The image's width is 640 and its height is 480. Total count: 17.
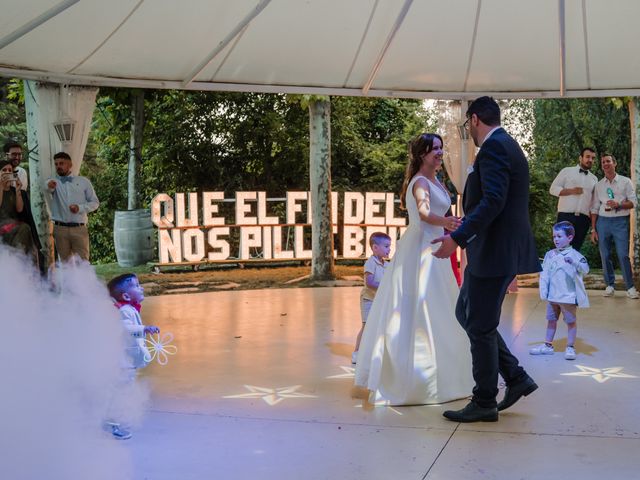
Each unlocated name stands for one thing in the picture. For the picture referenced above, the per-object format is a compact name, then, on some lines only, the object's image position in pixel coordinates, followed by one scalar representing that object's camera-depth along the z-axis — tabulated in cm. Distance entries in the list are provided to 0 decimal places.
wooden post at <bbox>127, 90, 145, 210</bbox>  1783
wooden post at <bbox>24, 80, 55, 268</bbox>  926
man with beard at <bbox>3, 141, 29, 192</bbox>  907
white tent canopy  709
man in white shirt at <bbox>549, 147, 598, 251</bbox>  1107
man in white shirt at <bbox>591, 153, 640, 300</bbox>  1114
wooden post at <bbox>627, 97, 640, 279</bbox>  1285
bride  598
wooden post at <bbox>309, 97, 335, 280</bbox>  1402
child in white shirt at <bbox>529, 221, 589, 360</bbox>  753
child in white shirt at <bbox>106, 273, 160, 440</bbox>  488
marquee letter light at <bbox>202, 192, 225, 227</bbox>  1573
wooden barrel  1700
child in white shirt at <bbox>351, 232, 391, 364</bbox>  694
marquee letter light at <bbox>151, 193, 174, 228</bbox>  1543
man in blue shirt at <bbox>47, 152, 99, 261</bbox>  984
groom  521
